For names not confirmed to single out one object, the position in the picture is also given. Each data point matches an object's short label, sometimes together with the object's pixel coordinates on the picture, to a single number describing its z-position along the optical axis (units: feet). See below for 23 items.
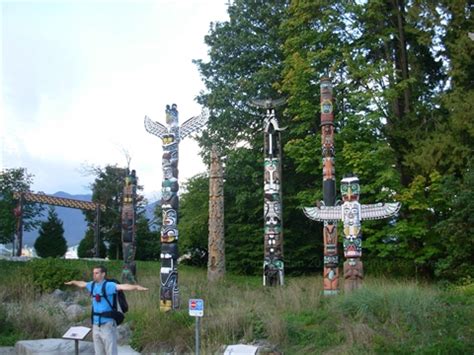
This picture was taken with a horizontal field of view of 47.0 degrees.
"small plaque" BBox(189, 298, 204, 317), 23.75
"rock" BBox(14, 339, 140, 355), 27.94
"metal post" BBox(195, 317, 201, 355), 23.00
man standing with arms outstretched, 22.79
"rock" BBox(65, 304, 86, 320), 37.78
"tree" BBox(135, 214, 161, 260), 101.55
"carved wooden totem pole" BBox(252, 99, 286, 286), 45.06
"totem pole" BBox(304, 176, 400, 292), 39.45
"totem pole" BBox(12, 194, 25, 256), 87.26
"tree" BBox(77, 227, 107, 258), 108.68
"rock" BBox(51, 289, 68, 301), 47.11
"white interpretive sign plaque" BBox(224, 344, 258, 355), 21.96
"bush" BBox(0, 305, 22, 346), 31.35
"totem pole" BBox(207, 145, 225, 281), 52.34
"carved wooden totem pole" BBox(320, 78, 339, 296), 40.88
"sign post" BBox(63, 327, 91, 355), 25.62
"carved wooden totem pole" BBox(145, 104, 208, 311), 38.22
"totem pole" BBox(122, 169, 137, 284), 57.26
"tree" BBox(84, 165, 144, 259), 109.19
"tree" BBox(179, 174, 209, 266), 74.13
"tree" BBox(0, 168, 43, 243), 97.25
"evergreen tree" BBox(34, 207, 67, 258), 102.42
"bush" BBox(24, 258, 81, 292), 48.47
